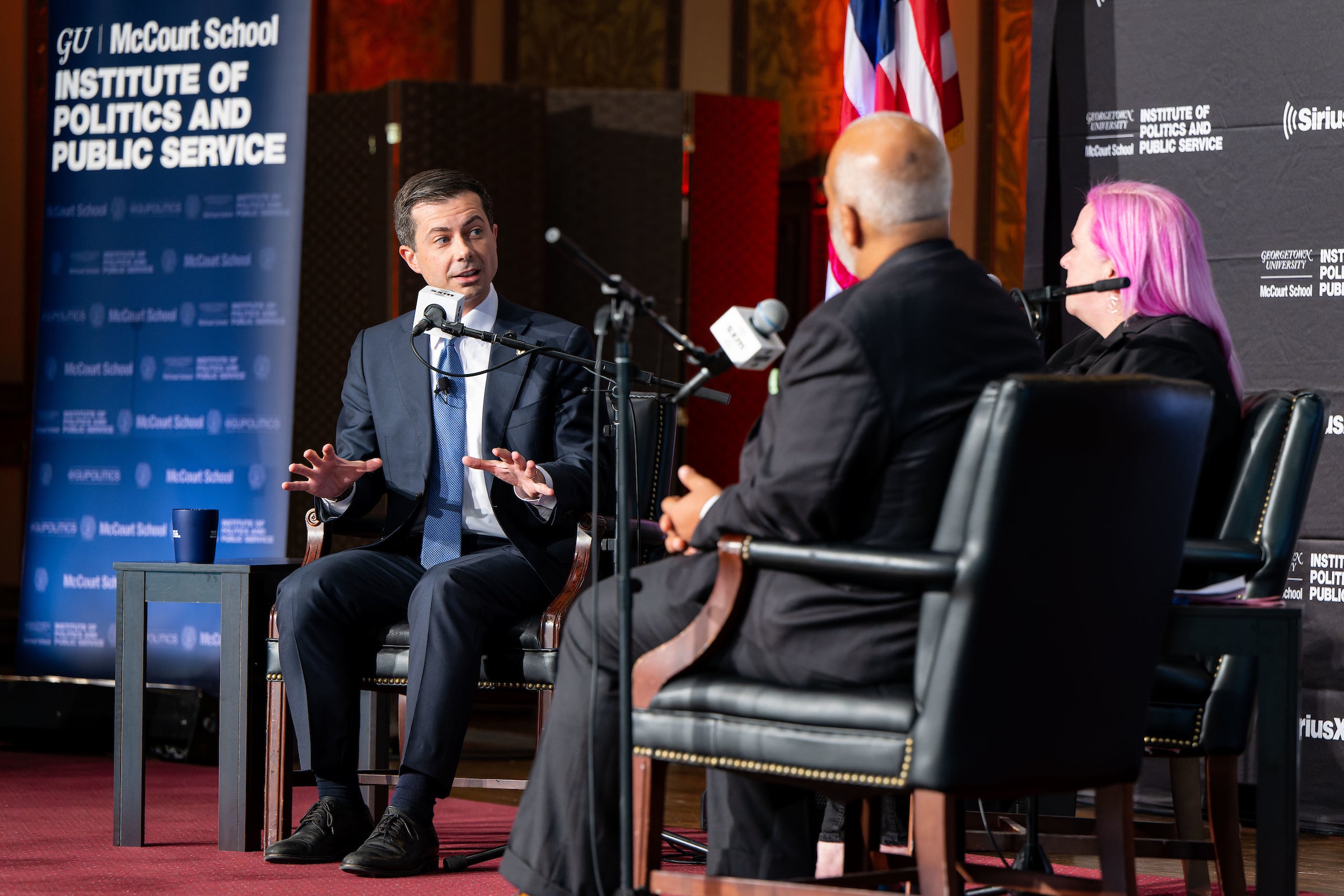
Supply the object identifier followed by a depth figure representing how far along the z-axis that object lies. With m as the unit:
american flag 8.72
